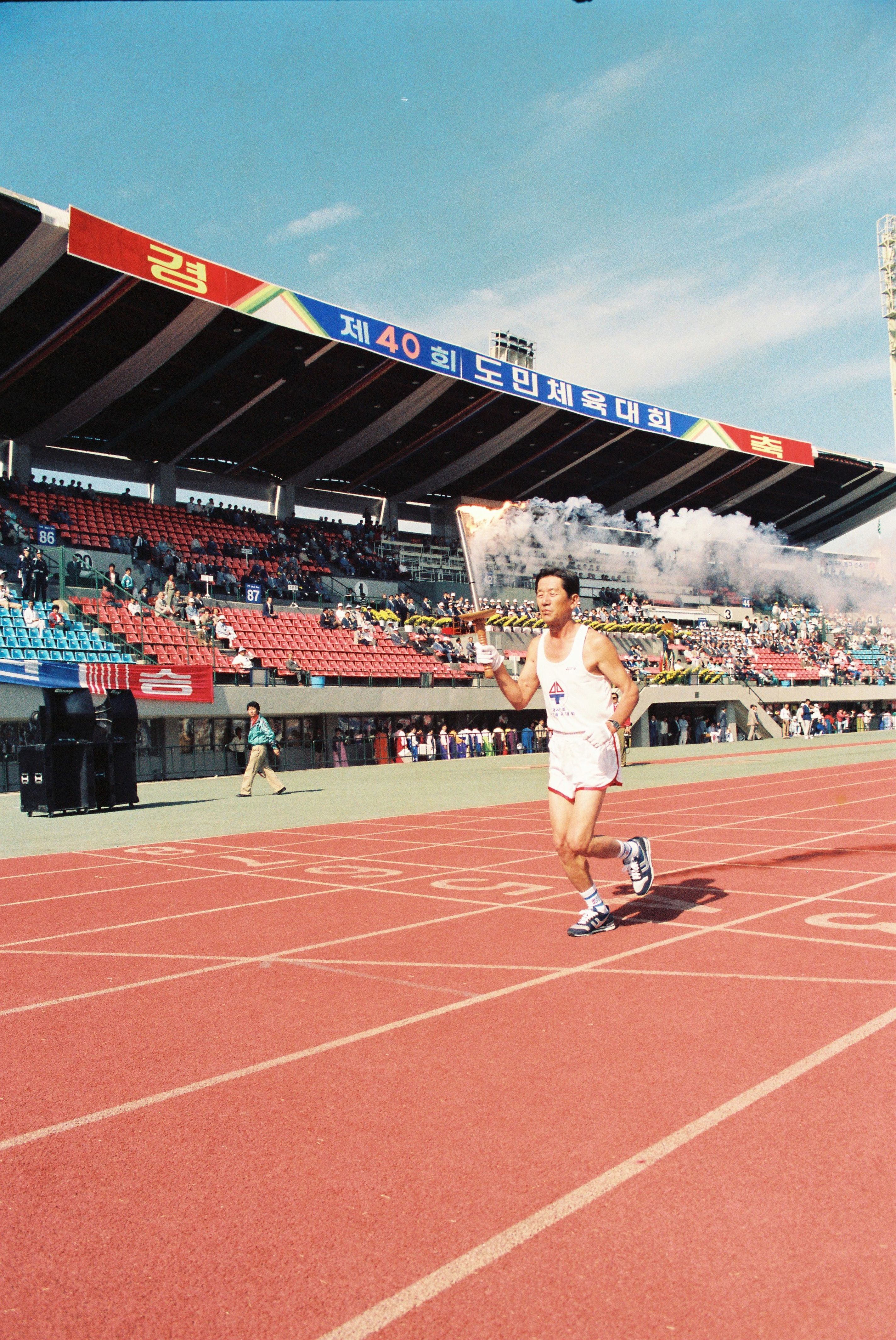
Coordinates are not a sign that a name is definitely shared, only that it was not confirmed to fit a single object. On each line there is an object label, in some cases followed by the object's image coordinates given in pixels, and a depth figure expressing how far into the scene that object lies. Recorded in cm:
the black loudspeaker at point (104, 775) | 1811
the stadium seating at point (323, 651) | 3375
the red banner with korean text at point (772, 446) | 5797
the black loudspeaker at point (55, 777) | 1739
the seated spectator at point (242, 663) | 3062
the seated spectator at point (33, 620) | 2705
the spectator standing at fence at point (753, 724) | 4994
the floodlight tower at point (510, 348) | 6544
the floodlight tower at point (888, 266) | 7631
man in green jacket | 2064
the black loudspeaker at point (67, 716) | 1697
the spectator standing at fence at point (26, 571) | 2839
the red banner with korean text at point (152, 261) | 3047
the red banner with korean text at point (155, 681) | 2564
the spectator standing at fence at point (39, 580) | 2864
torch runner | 668
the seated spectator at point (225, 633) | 3177
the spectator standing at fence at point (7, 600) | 2723
